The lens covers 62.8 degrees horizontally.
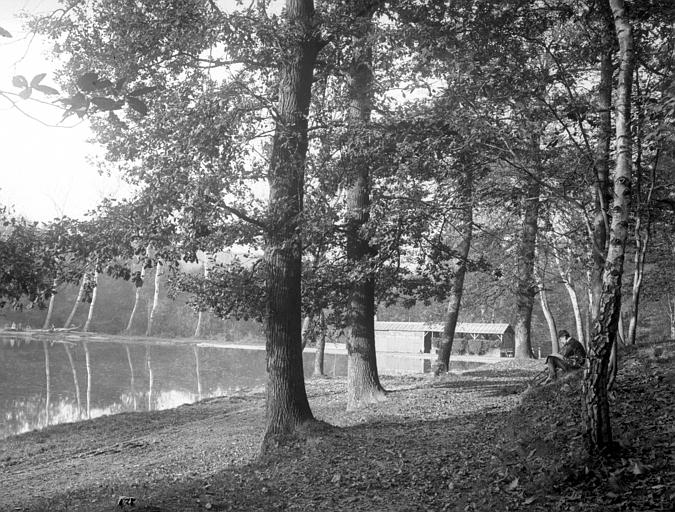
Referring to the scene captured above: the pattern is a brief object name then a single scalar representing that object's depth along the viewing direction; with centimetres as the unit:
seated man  909
